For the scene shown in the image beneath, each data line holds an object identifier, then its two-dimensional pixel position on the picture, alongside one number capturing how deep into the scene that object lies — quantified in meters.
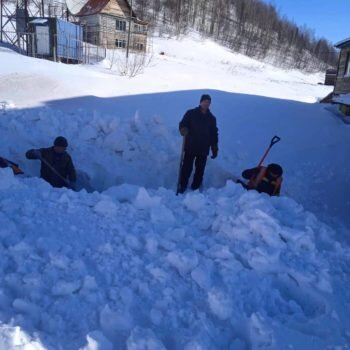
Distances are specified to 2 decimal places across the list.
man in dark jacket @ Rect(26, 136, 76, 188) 5.53
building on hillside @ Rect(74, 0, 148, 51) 27.61
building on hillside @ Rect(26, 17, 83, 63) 17.95
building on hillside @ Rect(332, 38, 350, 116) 12.78
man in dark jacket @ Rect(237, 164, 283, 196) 5.30
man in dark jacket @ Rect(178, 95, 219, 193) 5.58
